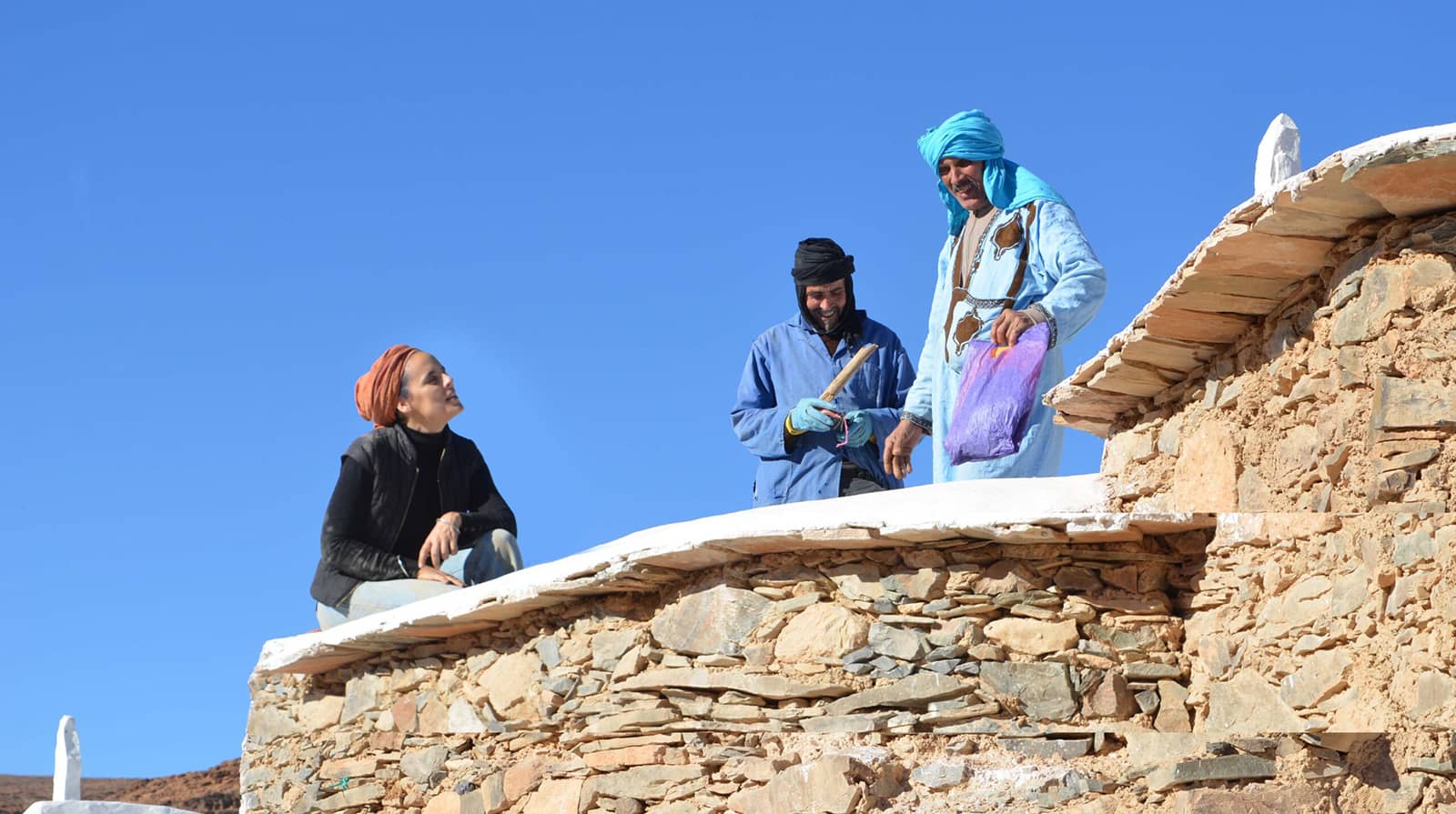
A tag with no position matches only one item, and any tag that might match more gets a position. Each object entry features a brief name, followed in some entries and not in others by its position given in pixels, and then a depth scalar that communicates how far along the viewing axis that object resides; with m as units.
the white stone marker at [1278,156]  6.62
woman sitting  9.11
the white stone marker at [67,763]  10.87
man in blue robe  8.23
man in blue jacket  9.19
